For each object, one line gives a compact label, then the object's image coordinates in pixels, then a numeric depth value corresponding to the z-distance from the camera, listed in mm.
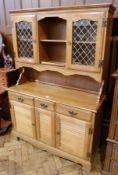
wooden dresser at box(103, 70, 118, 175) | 1583
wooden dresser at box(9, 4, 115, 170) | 1650
